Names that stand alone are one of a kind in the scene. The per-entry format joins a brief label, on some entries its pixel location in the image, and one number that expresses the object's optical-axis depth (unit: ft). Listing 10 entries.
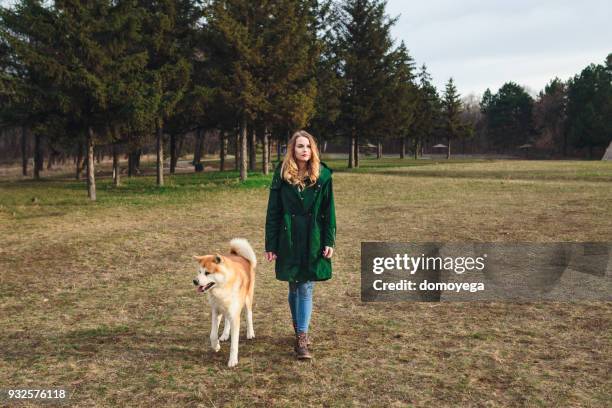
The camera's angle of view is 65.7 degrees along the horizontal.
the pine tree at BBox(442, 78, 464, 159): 219.82
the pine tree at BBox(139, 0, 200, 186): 71.72
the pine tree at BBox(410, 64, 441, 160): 199.41
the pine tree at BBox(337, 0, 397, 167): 126.11
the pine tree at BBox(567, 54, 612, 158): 218.09
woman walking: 15.96
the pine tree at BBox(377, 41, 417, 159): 128.57
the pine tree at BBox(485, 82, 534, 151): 299.79
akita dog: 15.03
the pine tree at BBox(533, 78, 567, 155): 265.75
